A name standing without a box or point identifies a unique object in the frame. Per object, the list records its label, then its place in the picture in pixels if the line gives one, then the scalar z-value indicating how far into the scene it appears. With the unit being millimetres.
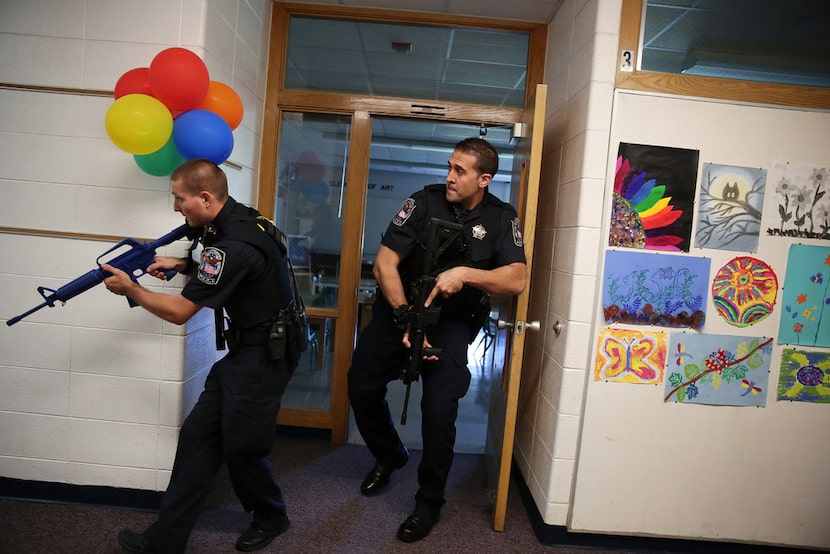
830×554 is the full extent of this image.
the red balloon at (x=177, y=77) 1688
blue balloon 1737
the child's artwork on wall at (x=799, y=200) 1929
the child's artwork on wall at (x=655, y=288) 1941
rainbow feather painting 1928
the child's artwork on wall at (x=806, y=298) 1941
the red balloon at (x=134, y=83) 1771
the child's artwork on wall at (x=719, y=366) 1964
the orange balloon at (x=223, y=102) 1875
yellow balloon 1636
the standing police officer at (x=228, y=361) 1620
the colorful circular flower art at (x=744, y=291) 1943
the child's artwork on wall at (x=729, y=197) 1929
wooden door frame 2736
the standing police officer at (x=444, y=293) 1997
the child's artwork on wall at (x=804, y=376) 1971
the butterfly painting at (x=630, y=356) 1968
